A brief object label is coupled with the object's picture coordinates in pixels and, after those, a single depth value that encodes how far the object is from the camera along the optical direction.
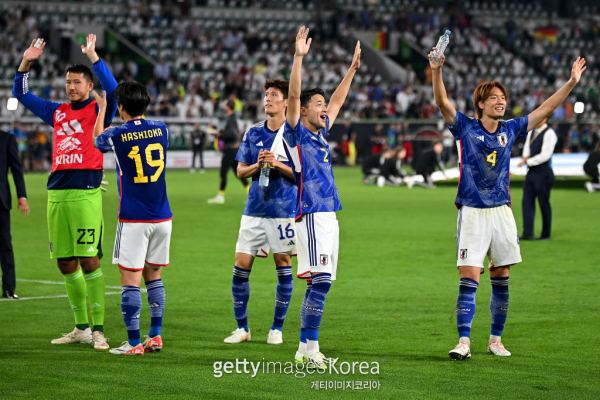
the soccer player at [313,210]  12.04
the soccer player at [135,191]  12.53
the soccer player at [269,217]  13.91
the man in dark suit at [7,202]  17.55
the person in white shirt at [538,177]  26.75
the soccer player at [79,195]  13.53
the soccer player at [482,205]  12.52
